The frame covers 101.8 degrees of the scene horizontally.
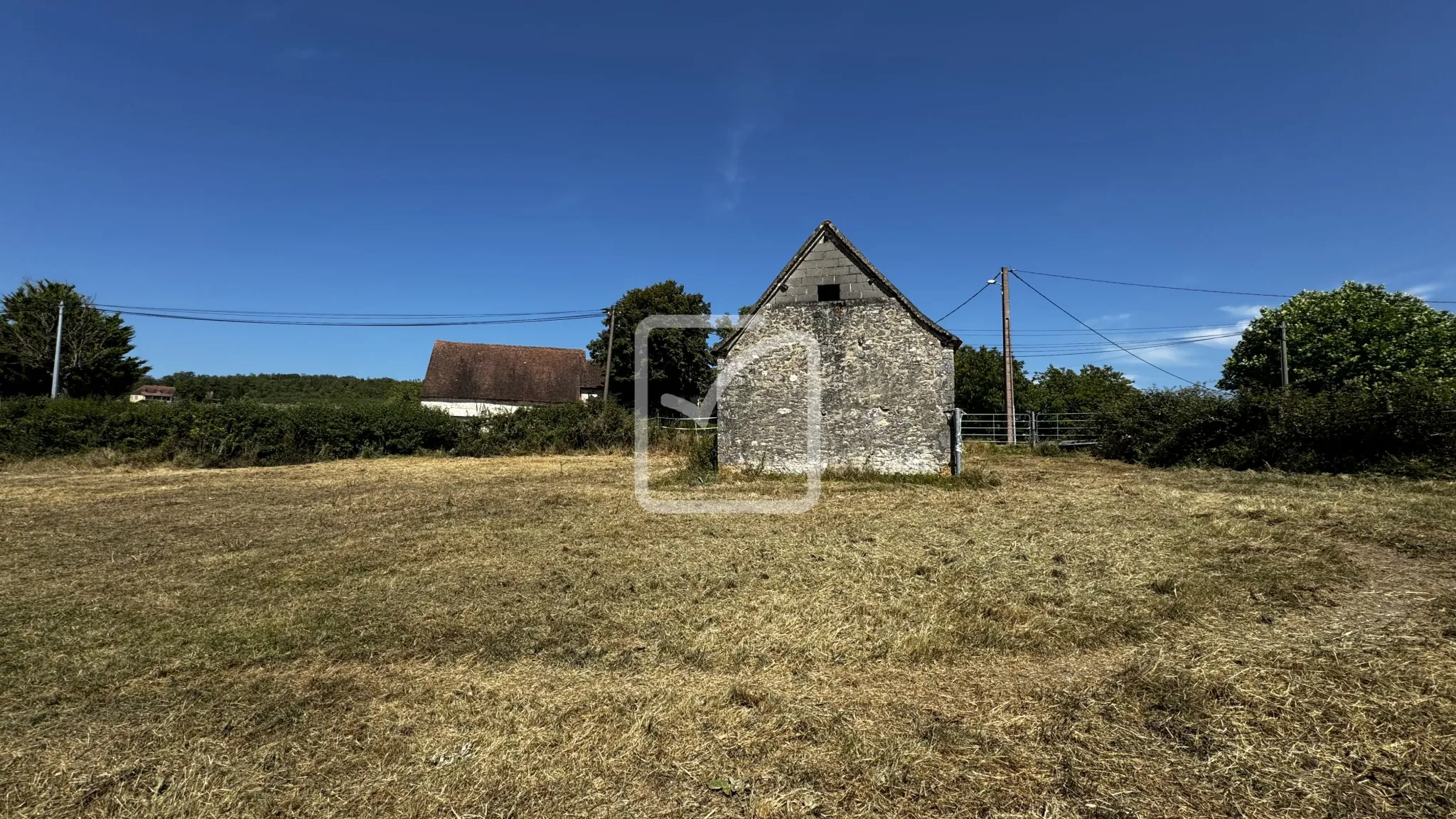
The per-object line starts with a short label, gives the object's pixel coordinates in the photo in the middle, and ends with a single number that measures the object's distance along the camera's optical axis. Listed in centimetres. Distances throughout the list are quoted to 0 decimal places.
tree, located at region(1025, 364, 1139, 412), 3666
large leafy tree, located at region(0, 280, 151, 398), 2623
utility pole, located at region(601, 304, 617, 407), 3095
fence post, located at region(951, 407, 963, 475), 1408
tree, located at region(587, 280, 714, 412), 3928
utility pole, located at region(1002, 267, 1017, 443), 2257
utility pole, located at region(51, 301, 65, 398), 2547
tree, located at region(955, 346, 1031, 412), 3722
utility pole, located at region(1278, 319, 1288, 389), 2584
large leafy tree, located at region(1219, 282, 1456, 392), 2514
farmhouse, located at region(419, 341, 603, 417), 3988
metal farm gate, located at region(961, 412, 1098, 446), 2519
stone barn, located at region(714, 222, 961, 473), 1425
